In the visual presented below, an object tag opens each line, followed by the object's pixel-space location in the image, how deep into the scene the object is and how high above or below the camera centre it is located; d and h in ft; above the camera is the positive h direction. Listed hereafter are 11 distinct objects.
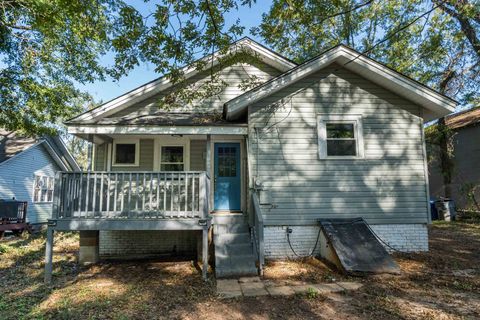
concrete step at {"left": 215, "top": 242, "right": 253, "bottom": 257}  21.79 -4.17
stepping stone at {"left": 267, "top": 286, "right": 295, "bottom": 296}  16.74 -5.65
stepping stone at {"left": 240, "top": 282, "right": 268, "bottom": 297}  16.83 -5.67
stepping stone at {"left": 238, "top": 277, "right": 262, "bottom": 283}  19.25 -5.65
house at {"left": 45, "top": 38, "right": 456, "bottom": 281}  24.58 +3.06
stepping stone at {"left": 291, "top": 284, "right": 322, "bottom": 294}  17.07 -5.62
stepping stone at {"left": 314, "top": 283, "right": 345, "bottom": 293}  17.16 -5.60
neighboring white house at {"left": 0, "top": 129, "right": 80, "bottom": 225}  49.12 +4.66
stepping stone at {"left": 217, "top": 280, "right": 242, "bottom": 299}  16.82 -5.70
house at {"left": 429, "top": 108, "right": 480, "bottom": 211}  52.03 +5.55
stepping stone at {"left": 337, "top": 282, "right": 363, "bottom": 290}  17.51 -5.60
